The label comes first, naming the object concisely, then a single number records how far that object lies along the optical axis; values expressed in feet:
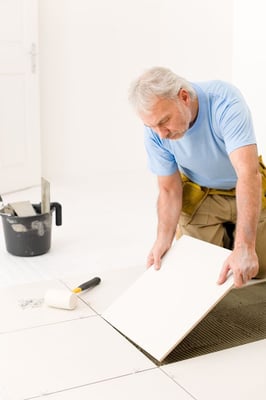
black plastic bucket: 10.82
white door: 15.72
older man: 7.23
